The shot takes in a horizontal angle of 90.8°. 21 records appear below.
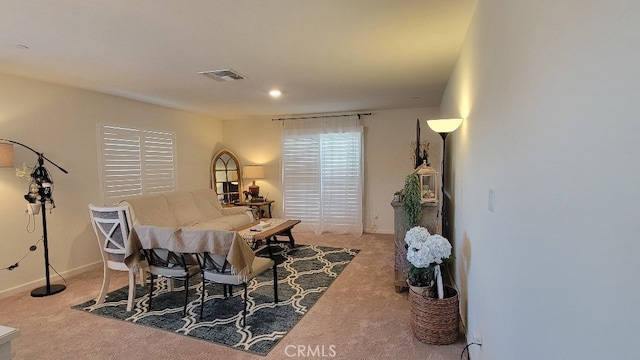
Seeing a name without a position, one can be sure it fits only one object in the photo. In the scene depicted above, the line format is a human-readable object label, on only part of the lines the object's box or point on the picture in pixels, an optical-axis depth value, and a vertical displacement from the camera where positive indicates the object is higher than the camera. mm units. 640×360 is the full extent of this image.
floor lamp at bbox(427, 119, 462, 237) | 2785 +436
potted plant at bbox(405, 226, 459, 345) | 2326 -952
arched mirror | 6602 -48
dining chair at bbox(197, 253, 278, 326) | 2717 -864
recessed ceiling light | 4309 +1143
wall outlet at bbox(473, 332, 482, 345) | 1934 -1050
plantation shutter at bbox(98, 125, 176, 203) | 4484 +211
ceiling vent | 3369 +1112
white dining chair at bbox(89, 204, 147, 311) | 3104 -635
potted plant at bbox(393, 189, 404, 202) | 3429 -253
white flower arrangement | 2316 -588
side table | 6242 -606
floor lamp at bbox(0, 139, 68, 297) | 3467 -221
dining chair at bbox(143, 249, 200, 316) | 2904 -855
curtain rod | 6098 +1147
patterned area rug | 2578 -1289
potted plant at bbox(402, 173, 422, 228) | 3029 -265
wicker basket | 2346 -1101
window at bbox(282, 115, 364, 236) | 6117 +6
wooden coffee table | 4043 -775
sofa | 3895 -526
